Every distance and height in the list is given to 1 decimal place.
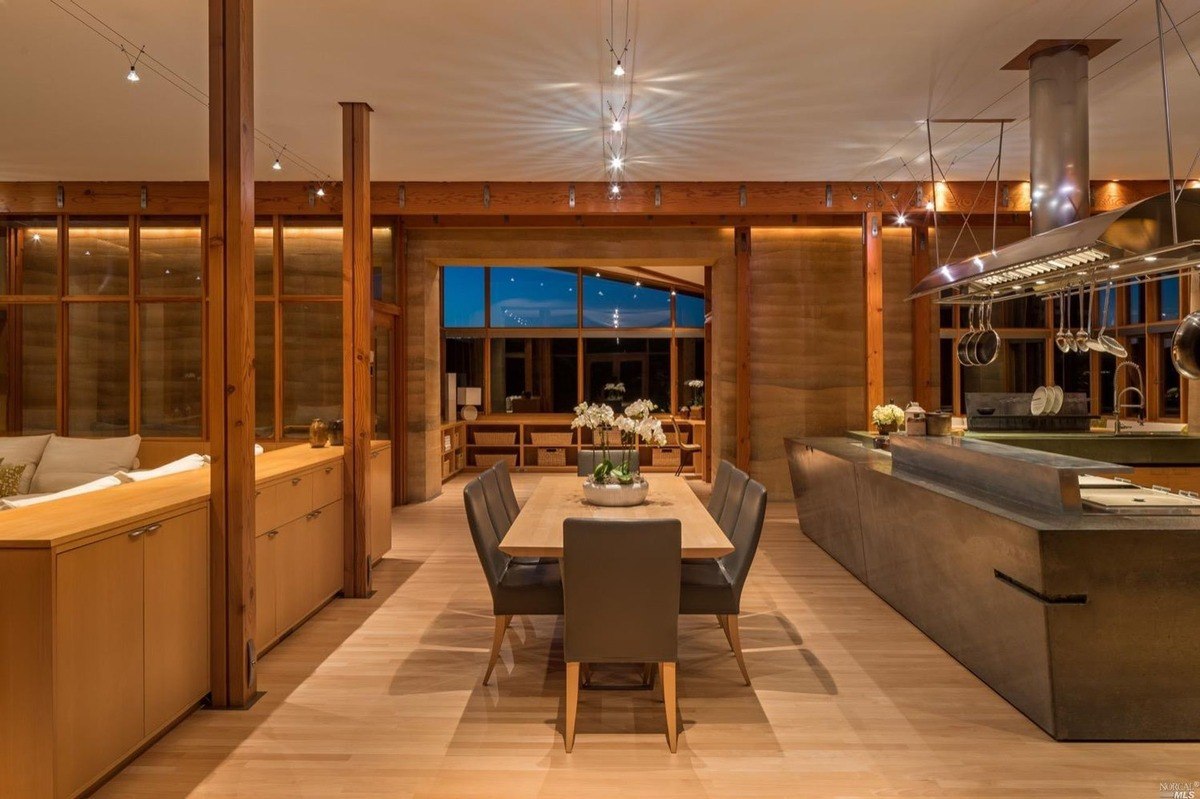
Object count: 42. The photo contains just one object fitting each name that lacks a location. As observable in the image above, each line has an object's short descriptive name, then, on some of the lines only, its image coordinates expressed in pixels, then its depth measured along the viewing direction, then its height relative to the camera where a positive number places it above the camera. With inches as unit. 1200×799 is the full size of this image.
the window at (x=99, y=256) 292.2 +56.9
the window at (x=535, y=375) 461.1 +16.1
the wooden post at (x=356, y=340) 192.7 +15.8
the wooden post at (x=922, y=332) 326.6 +28.9
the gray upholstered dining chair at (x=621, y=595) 109.6 -28.4
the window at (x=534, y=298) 457.7 +62.4
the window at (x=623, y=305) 454.0 +57.3
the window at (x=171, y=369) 294.7 +13.3
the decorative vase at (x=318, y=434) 204.8 -8.5
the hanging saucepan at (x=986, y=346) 207.3 +14.6
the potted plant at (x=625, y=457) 150.8 -11.5
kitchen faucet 306.5 -2.6
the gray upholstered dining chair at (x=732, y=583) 131.8 -32.0
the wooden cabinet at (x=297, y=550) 150.3 -32.2
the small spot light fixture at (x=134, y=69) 155.2 +74.5
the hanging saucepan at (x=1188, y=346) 121.2 +8.2
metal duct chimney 160.4 +55.6
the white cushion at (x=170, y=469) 156.3 -14.9
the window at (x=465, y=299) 455.2 +61.6
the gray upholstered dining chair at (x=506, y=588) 134.0 -33.0
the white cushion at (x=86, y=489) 127.5 -16.1
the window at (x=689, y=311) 451.5 +53.1
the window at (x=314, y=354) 298.0 +18.9
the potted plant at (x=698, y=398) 441.4 +1.4
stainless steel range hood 120.0 +26.7
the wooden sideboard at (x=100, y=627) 89.7 -29.7
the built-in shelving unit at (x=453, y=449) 398.3 -26.0
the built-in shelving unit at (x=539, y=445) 434.0 -25.1
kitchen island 111.3 -30.9
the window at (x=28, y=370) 289.7 +13.0
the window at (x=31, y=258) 289.4 +55.8
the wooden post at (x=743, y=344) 329.4 +24.1
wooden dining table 117.5 -21.2
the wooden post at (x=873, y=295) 283.3 +38.9
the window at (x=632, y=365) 455.2 +21.2
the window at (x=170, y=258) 294.7 +56.6
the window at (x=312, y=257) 298.5 +57.3
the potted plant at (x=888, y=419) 248.1 -6.4
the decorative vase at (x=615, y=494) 150.3 -18.5
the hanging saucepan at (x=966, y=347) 213.6 +14.5
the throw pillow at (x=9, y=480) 199.8 -20.1
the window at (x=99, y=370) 291.7 +12.9
